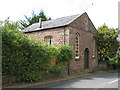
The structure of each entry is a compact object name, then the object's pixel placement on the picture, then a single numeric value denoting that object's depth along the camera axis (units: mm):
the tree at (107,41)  18344
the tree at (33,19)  34800
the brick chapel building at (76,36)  13911
